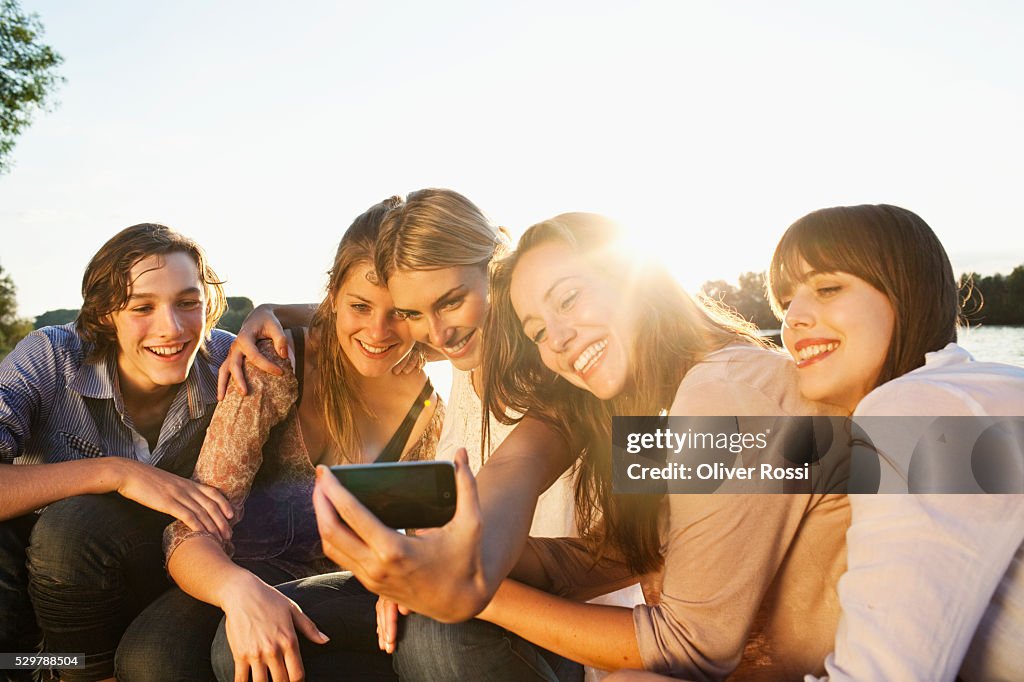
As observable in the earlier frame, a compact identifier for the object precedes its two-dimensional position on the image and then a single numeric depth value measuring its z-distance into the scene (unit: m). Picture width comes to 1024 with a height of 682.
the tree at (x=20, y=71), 19.06
